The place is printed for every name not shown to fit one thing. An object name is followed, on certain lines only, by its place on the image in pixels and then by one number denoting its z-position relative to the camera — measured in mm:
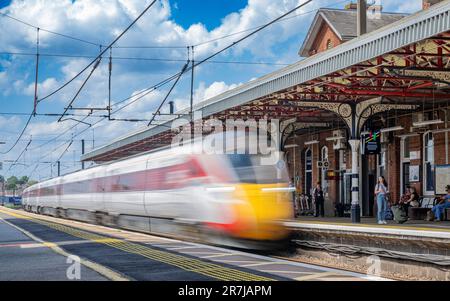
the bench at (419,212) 25406
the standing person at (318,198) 30922
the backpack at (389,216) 26589
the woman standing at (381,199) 22834
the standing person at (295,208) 30606
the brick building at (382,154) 25953
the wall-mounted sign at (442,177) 24969
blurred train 15750
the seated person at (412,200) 25425
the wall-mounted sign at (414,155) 27170
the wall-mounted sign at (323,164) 33625
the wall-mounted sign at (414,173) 27109
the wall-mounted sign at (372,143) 28094
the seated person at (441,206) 23938
